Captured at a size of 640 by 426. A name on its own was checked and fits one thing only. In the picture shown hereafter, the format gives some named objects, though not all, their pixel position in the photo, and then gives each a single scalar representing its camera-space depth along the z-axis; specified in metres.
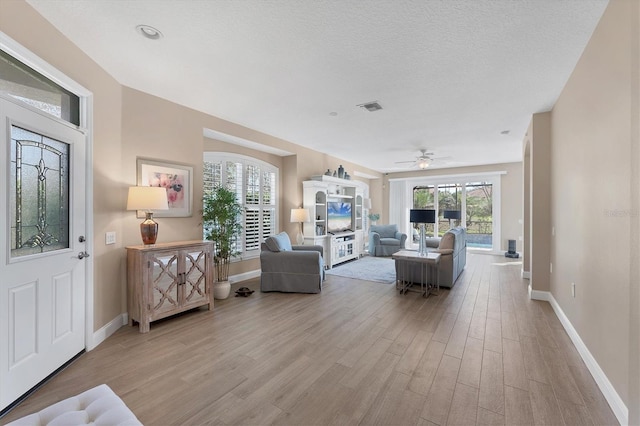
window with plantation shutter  4.91
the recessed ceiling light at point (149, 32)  2.24
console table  3.08
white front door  1.90
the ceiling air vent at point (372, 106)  3.72
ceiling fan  6.18
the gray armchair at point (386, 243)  8.07
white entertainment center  6.07
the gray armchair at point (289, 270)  4.51
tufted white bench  1.18
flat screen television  6.86
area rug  5.51
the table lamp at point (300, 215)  5.69
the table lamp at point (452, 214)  8.65
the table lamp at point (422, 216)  5.09
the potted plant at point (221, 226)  4.16
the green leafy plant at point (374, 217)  9.65
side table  4.39
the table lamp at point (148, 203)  3.05
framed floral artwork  3.50
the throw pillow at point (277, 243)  4.66
